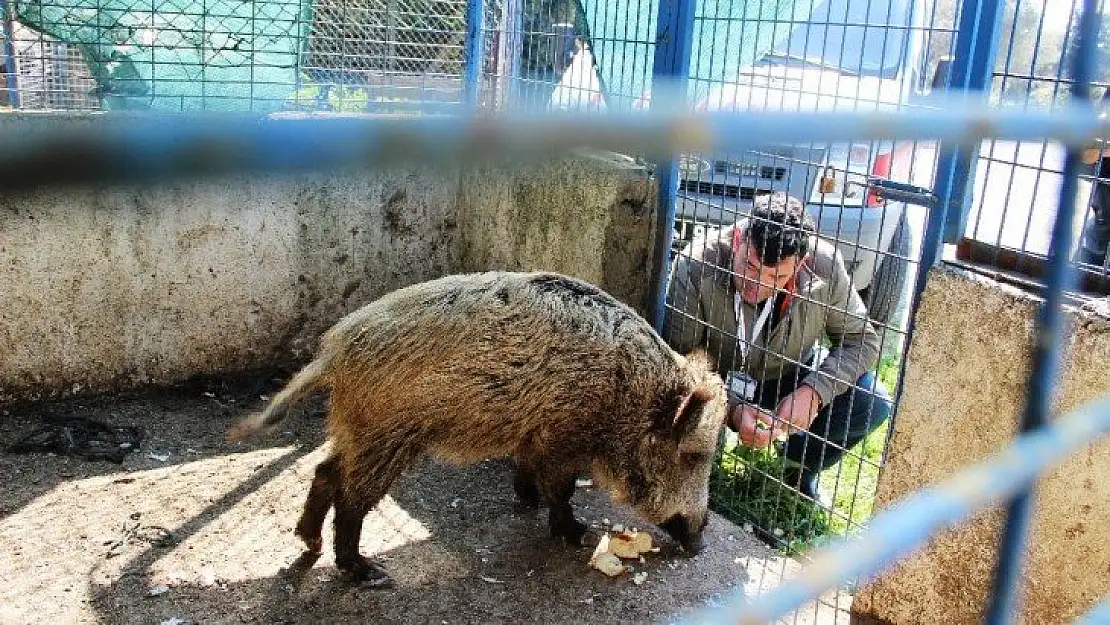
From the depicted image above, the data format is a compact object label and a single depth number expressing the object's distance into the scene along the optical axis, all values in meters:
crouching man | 4.33
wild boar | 3.85
